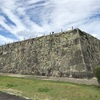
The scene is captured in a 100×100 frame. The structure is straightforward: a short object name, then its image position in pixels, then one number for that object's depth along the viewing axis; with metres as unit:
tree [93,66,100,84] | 8.18
